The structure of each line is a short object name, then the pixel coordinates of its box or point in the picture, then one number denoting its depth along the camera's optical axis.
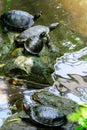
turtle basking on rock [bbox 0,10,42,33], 8.95
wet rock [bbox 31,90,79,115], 5.62
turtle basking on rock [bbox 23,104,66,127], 4.94
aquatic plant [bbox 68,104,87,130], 2.67
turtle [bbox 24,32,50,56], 7.66
